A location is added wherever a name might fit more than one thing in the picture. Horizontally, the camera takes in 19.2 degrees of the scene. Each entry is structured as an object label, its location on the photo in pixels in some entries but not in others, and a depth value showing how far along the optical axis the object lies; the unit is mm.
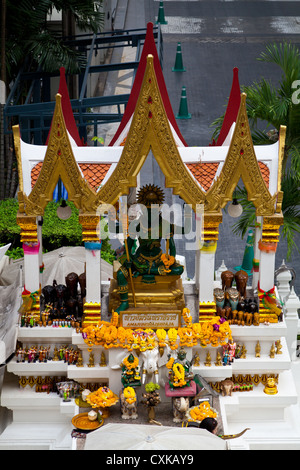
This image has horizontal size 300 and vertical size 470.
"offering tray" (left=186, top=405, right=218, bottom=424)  14492
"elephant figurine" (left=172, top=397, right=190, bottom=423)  14547
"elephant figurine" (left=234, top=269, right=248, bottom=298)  16203
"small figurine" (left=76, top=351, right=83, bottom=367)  15377
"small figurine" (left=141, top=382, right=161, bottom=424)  14570
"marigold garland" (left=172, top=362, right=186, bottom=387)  14641
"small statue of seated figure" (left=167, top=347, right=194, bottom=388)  14656
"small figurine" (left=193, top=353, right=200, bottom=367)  15508
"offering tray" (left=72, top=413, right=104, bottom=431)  14477
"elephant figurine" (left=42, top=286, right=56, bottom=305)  16031
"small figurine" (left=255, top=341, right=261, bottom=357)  15797
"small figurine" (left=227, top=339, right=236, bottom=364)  15484
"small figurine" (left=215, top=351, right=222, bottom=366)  15469
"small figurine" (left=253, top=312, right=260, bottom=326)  15694
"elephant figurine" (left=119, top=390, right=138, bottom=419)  14656
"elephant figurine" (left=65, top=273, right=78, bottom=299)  15984
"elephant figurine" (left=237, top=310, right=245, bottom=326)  15734
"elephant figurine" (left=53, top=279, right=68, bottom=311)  15977
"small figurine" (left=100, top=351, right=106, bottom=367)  15469
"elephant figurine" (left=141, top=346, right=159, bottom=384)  14898
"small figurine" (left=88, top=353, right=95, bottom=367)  15409
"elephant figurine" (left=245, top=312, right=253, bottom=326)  15719
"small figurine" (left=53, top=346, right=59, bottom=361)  15652
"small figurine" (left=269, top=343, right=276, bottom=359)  15812
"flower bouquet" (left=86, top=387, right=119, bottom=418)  14625
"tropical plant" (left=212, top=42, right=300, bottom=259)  20438
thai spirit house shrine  14773
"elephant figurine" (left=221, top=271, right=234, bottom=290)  16297
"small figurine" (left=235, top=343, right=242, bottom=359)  15805
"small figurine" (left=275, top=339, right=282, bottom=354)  15984
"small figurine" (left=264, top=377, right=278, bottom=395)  15664
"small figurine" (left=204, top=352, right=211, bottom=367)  15469
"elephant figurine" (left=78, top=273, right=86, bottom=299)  16188
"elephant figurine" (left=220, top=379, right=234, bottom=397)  15453
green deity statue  15281
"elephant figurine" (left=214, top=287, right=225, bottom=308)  15758
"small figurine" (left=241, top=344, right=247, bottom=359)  15789
